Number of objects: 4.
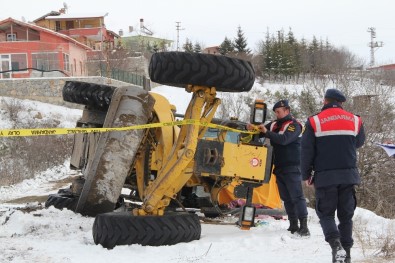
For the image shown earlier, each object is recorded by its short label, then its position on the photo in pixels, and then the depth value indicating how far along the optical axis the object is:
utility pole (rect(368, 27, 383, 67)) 86.50
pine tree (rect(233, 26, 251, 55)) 65.19
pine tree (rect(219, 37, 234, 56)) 62.97
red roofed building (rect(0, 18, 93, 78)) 40.25
